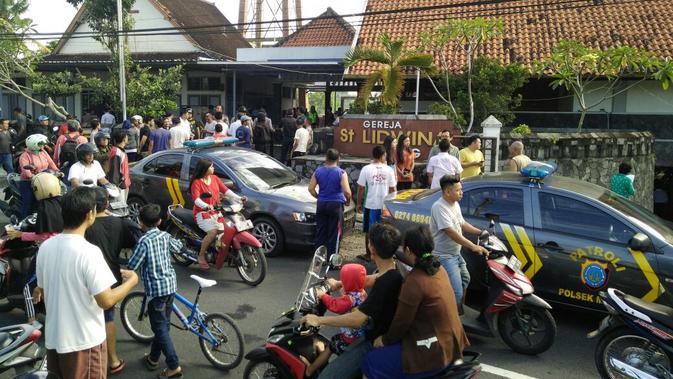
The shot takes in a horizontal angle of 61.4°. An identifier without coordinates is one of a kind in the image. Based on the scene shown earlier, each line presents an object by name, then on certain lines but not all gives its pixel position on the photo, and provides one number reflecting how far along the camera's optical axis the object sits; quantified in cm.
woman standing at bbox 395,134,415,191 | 962
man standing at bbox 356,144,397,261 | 796
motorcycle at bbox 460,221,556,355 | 513
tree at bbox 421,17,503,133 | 1341
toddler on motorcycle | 375
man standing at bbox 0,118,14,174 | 1384
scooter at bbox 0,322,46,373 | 383
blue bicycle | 482
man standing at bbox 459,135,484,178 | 951
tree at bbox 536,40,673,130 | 1212
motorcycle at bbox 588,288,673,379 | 423
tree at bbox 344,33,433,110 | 1355
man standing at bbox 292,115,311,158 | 1380
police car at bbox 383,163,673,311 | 538
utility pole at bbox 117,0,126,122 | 1873
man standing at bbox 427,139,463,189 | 868
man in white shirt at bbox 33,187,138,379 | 316
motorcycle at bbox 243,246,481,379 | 383
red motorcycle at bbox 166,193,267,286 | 711
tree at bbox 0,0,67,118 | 1947
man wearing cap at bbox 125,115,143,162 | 1302
